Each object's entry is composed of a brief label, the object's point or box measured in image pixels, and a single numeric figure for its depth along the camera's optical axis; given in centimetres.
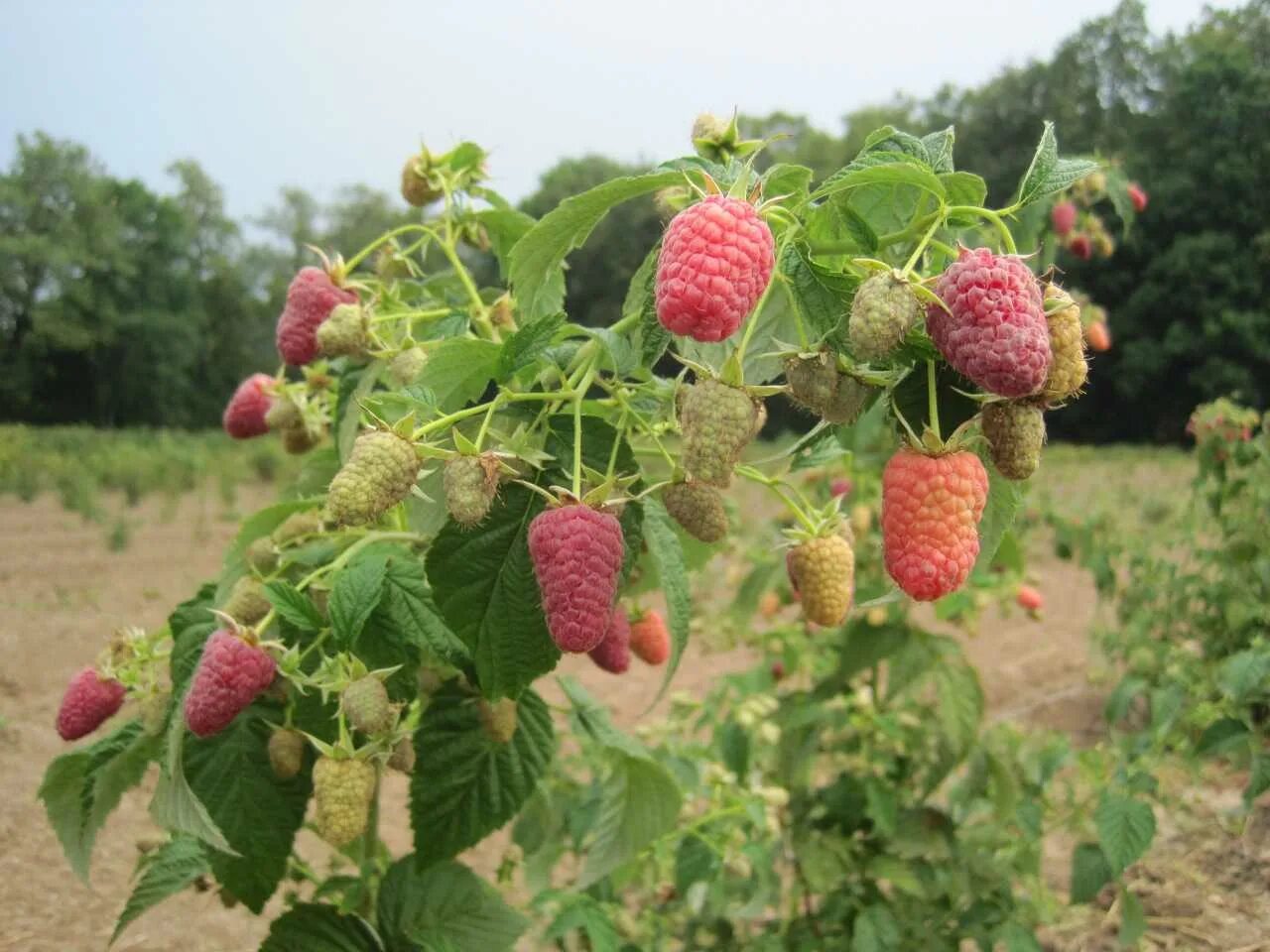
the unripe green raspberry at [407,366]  29
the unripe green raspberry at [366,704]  26
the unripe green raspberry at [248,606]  29
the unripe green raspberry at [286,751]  29
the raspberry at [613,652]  31
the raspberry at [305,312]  32
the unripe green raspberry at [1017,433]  20
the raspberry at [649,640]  38
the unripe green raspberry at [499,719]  31
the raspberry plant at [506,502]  20
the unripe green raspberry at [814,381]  21
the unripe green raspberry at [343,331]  29
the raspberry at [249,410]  39
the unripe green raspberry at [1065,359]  20
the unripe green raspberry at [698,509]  25
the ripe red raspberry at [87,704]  33
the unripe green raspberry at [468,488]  21
